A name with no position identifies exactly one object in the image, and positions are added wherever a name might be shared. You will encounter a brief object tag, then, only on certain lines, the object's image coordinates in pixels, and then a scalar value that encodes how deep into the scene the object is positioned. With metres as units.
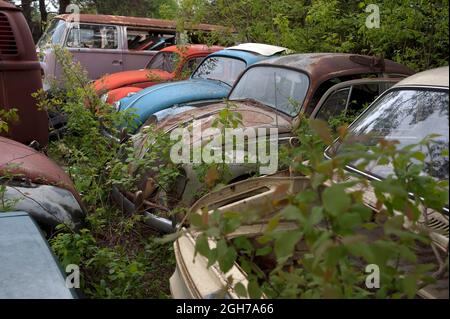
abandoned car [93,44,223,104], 8.35
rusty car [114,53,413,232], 4.84
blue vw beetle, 6.63
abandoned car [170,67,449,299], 2.19
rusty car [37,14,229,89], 11.45
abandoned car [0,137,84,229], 3.43
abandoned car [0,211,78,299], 2.05
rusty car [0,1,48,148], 6.21
